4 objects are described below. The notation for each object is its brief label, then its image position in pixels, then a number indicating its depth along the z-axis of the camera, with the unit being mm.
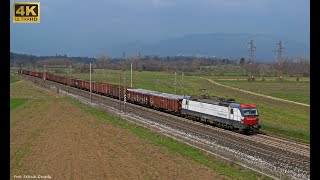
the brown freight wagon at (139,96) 64562
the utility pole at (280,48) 147938
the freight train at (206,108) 39844
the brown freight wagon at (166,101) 54081
